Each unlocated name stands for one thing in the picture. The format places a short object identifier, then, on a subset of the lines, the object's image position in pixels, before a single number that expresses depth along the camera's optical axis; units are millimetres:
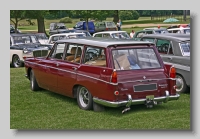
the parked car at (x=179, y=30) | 21081
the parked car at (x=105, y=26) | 35094
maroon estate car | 7309
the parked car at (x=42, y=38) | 19703
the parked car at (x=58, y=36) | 19219
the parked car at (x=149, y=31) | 18406
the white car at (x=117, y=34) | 21436
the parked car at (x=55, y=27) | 35650
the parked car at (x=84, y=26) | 37475
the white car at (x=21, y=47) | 15912
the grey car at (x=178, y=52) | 9625
